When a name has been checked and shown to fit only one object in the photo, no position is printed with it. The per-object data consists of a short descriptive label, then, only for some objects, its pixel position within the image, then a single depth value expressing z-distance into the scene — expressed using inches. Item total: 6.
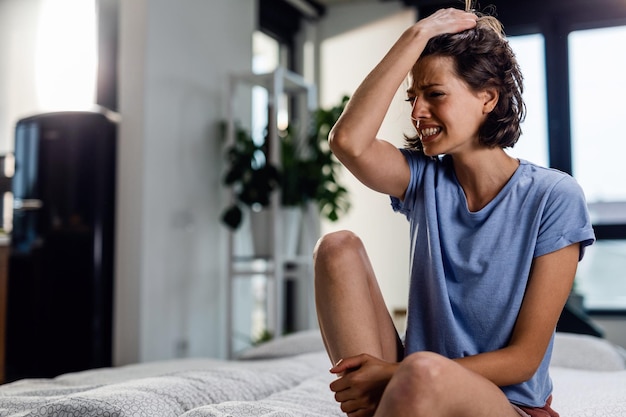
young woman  45.8
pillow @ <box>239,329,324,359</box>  98.4
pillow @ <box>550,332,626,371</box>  91.3
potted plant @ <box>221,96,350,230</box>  140.3
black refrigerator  122.3
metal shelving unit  140.8
